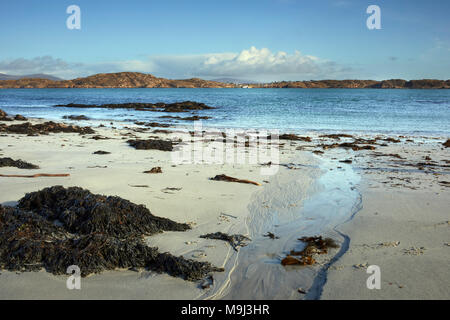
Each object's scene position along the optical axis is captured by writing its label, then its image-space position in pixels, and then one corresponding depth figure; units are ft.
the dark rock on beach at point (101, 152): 27.64
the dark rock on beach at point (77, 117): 66.15
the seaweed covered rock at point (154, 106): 98.44
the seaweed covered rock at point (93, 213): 11.93
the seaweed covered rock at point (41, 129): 38.86
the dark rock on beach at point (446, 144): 33.83
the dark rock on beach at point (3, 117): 55.36
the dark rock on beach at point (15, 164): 21.24
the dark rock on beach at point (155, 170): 21.47
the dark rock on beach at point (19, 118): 57.14
